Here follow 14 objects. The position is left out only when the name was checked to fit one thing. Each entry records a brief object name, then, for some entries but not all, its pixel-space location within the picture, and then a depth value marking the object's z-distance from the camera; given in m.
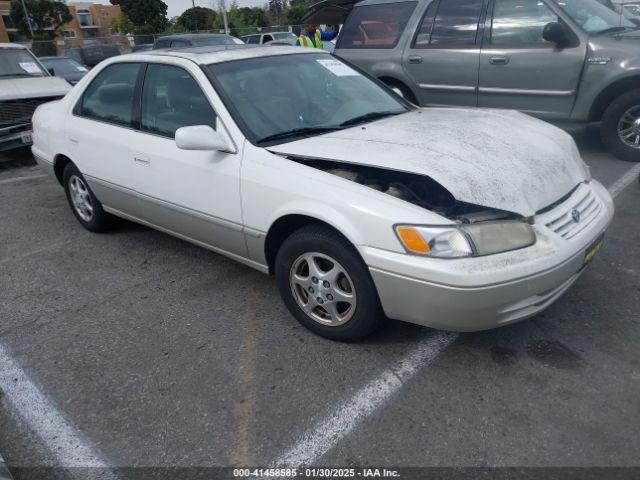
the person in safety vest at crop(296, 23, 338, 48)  10.77
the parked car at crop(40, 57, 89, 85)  12.73
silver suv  5.65
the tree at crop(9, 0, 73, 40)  53.75
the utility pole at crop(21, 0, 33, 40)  49.62
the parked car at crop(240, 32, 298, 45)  20.69
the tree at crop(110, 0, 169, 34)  55.03
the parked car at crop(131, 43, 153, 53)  24.59
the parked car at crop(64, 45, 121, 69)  19.45
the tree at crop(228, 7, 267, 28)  49.53
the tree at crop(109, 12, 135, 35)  53.97
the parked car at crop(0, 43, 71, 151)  7.35
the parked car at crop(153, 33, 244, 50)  13.37
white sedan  2.43
